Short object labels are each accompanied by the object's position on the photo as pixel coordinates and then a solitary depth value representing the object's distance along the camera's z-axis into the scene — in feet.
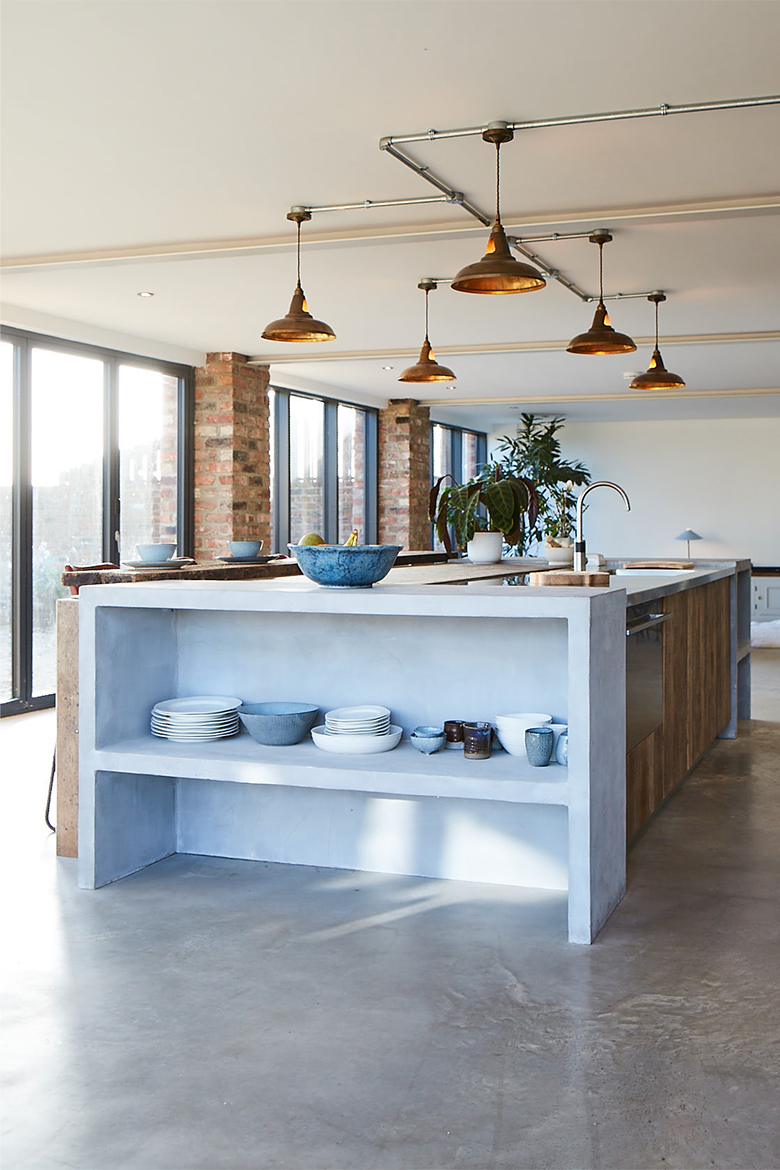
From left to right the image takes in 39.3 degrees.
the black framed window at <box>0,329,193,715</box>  22.17
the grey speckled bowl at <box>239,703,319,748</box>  10.20
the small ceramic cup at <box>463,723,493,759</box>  9.64
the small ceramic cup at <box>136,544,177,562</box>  14.33
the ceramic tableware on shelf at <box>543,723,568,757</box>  9.63
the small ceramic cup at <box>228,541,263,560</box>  17.42
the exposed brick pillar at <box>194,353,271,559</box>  27.53
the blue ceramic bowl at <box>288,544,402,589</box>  9.88
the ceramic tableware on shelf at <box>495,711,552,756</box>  9.76
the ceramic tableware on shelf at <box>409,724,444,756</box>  9.80
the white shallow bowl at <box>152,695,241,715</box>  10.75
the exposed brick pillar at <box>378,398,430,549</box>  38.09
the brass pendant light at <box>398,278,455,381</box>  18.79
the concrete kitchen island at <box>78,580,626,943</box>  9.02
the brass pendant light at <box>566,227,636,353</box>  15.93
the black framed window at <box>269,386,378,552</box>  32.48
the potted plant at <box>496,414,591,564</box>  43.06
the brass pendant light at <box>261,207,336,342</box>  14.32
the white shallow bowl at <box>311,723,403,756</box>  9.84
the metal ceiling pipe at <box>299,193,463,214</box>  14.76
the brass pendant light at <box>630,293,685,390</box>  19.11
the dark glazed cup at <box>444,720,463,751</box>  10.02
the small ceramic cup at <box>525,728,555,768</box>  9.32
